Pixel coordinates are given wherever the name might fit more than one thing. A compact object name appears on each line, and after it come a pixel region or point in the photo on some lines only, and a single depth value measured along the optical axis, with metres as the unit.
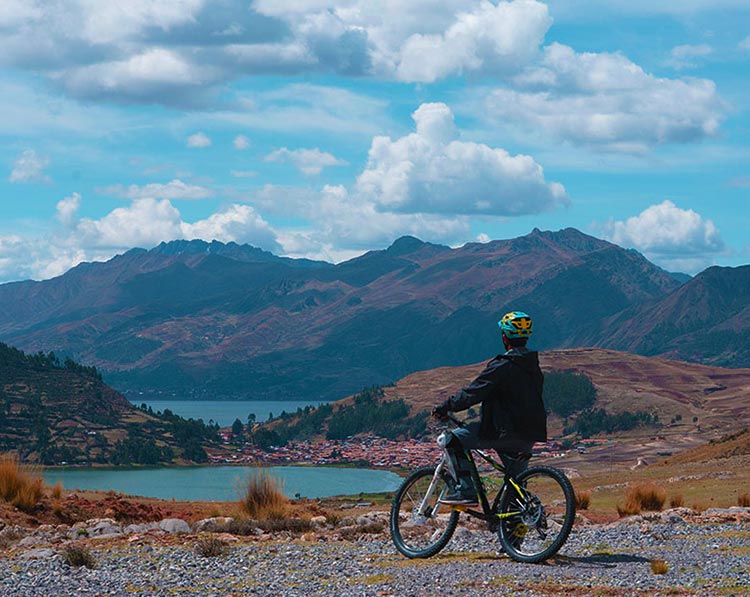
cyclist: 12.02
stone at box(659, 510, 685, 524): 16.89
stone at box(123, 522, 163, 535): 17.16
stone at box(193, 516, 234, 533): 17.18
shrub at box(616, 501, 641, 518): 19.56
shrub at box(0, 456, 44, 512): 20.73
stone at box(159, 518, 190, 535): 17.23
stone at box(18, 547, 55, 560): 14.05
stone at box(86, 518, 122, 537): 17.59
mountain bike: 11.94
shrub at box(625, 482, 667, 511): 20.45
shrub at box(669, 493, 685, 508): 20.75
